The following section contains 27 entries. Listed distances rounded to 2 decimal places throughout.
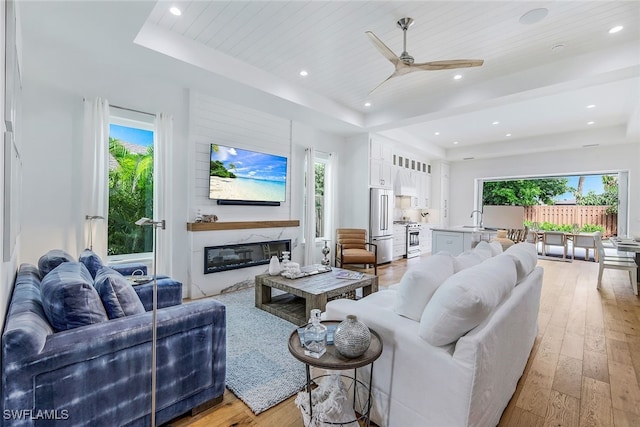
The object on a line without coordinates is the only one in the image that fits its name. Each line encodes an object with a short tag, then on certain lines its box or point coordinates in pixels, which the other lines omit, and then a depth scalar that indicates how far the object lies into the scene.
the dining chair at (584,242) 6.84
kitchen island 5.03
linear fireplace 4.22
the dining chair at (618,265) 4.26
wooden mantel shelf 4.02
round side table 1.34
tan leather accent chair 5.07
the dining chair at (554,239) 7.11
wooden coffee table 2.93
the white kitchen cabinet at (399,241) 7.03
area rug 1.95
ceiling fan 2.82
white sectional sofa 1.35
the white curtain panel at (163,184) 3.69
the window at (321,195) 6.16
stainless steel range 7.41
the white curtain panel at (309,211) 5.55
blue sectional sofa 1.22
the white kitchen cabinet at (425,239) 8.09
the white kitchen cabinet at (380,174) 6.29
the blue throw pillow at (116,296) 1.62
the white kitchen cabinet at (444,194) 8.94
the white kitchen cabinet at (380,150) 6.28
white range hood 7.16
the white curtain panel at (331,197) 6.19
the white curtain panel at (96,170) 3.14
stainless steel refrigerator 6.24
